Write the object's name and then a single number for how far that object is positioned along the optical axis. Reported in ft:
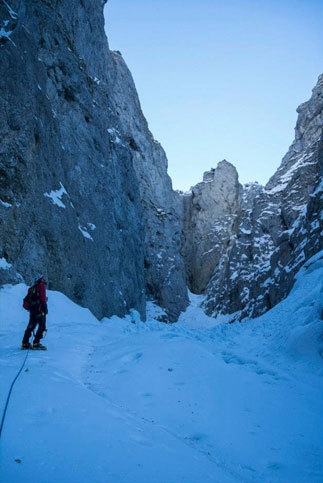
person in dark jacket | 28.14
